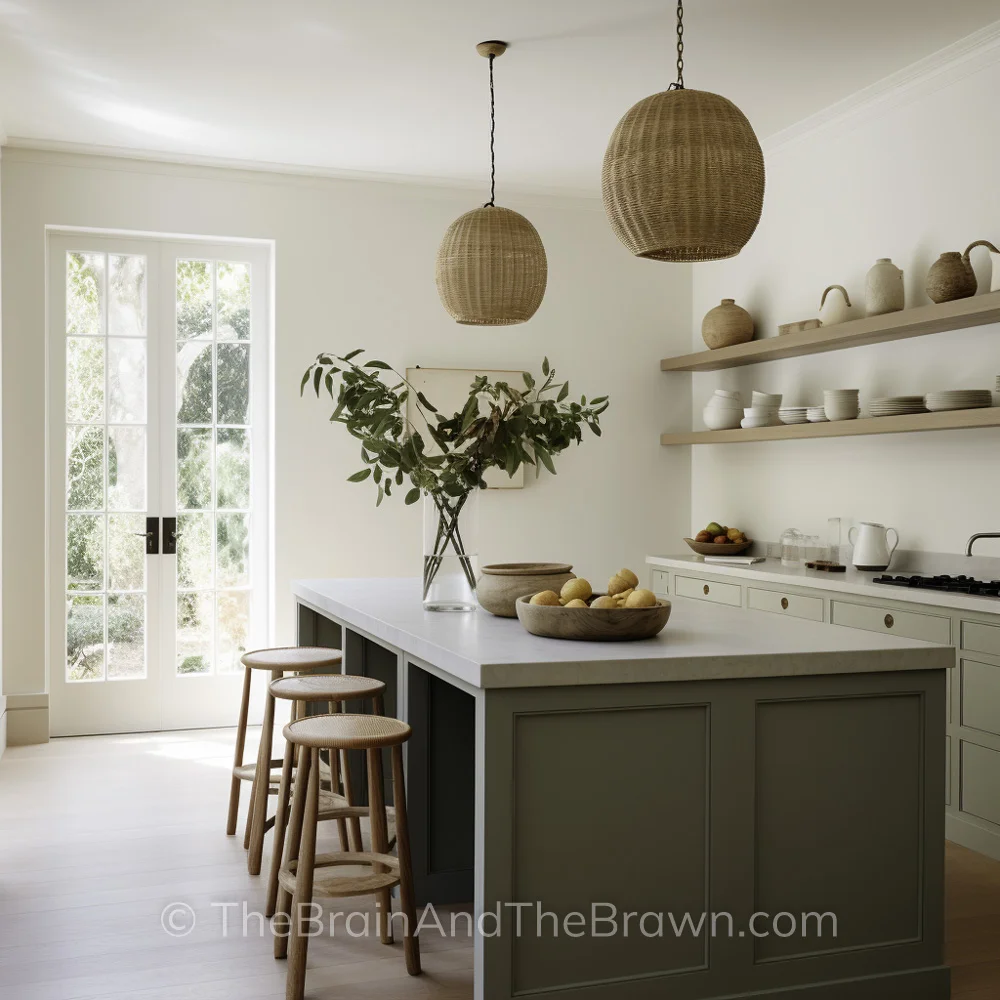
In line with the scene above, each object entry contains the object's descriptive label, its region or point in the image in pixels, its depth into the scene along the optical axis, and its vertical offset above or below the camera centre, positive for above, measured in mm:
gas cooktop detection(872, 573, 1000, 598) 3723 -354
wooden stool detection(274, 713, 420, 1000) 2557 -883
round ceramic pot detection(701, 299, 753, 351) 5574 +794
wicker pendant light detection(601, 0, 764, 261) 2541 +718
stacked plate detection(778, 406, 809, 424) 5000 +311
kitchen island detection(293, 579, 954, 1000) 2252 -707
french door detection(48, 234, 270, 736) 5457 +5
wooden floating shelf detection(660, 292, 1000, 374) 3916 +614
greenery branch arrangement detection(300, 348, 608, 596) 2984 +121
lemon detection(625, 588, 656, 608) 2523 -270
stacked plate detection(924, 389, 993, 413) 3990 +307
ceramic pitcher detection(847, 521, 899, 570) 4520 -264
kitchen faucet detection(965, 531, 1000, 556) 3977 -191
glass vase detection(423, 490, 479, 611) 3109 -217
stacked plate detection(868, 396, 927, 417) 4285 +303
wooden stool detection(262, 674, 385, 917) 3023 -595
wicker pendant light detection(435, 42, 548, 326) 3664 +715
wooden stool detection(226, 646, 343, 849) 3545 -591
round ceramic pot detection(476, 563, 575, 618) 2984 -279
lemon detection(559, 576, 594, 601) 2678 -265
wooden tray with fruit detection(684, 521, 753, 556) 5465 -295
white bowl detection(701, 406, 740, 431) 5613 +324
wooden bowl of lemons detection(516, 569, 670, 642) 2490 -305
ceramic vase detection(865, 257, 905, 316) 4410 +780
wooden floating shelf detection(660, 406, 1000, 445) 3894 +229
